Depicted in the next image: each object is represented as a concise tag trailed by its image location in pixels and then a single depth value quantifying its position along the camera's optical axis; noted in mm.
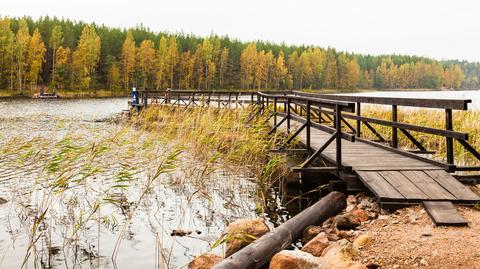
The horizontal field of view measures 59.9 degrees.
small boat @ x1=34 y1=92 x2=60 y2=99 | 61953
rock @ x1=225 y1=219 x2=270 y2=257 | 5305
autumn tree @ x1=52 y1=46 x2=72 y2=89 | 71250
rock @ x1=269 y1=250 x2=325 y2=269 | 4270
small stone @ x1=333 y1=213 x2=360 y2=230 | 5586
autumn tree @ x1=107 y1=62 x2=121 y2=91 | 78125
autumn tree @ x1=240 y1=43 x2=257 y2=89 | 95625
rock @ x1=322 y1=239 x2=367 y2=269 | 4015
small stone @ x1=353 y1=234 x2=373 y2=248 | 4688
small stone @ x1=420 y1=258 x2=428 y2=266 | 4023
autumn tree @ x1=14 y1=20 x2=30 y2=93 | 65438
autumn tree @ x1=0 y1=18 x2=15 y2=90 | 65300
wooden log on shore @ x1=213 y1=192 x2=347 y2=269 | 4395
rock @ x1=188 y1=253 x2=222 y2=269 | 5000
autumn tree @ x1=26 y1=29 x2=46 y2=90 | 66750
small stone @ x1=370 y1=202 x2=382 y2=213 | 5904
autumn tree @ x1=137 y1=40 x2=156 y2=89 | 81062
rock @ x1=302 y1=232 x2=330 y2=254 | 4855
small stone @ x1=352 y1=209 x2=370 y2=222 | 5719
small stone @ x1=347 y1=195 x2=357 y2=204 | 6543
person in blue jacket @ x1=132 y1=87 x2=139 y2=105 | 32141
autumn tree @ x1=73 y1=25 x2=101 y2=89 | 72438
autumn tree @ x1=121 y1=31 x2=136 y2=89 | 79375
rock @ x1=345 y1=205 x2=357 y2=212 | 6184
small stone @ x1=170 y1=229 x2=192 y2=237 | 6527
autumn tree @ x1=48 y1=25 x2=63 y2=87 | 72625
